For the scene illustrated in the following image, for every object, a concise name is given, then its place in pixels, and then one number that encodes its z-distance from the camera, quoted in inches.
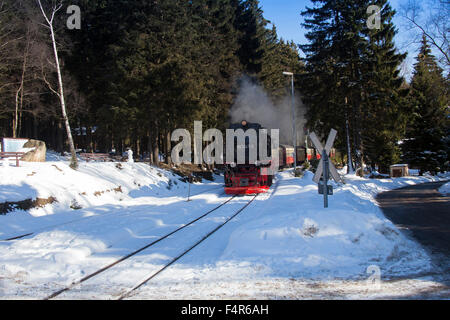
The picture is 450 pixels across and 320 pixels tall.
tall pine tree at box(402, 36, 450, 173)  1283.2
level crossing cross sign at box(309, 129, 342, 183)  343.6
